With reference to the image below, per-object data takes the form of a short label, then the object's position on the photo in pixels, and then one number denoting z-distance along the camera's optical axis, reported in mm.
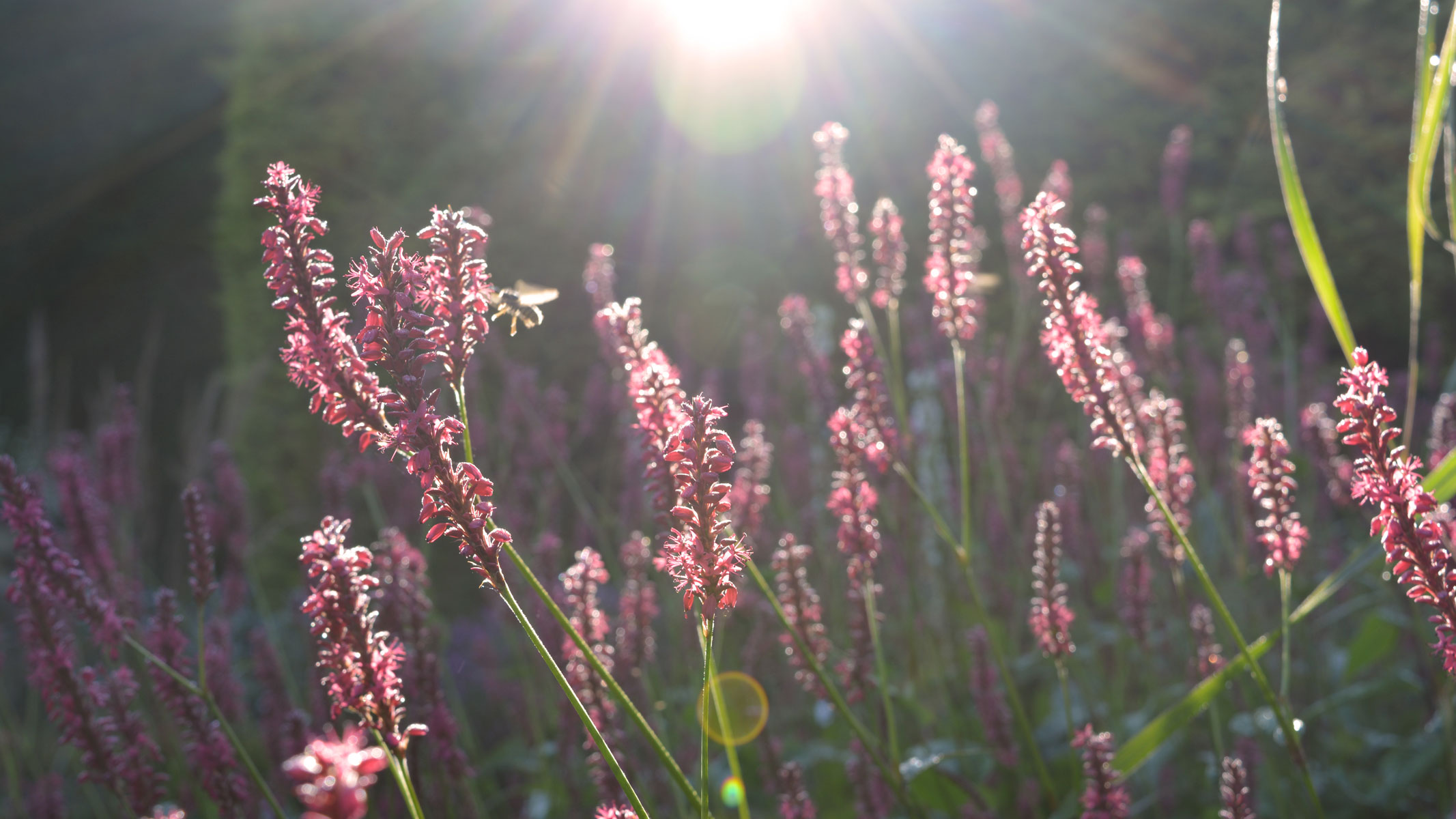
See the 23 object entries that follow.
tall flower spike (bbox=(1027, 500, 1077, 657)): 791
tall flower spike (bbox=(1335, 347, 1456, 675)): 620
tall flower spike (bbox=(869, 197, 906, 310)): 879
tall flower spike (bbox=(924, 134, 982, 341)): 787
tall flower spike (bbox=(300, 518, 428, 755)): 629
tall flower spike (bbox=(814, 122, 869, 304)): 874
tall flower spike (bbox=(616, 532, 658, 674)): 873
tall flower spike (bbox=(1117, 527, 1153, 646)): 916
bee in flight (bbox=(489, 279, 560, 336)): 731
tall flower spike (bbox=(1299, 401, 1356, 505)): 930
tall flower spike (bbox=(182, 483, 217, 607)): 797
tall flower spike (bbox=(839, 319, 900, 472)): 794
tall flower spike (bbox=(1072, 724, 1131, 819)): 733
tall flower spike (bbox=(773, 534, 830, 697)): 772
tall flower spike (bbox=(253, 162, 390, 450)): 625
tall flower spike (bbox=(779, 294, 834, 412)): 998
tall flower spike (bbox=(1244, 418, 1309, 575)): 716
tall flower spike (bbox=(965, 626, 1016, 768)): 946
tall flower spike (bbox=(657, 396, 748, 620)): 635
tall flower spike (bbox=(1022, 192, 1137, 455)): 689
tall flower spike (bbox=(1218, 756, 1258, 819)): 708
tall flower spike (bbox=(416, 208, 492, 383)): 660
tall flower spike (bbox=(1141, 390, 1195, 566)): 793
